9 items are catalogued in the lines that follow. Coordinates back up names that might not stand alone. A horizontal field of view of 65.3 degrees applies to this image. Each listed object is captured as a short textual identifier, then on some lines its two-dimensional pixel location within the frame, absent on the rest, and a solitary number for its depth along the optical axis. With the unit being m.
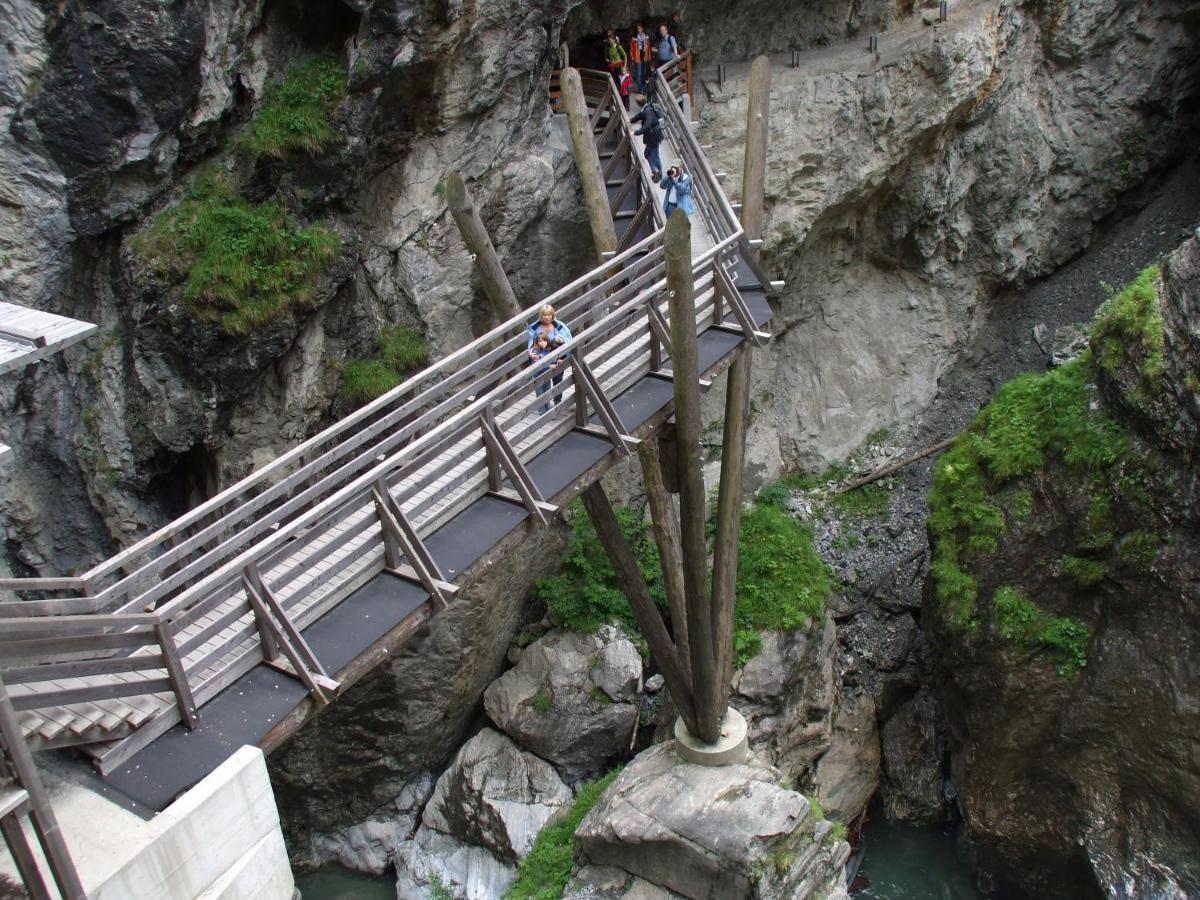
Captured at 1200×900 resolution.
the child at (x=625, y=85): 14.05
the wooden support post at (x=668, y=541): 10.45
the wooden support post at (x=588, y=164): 11.07
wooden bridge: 5.30
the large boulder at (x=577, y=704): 13.05
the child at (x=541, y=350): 8.70
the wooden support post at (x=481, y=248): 9.02
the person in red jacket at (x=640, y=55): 13.95
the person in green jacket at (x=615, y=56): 14.35
